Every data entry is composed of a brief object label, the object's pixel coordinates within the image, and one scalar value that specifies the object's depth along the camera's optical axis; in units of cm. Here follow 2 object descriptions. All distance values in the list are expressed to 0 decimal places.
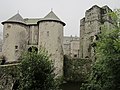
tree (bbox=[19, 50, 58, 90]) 2155
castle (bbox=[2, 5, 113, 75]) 3722
